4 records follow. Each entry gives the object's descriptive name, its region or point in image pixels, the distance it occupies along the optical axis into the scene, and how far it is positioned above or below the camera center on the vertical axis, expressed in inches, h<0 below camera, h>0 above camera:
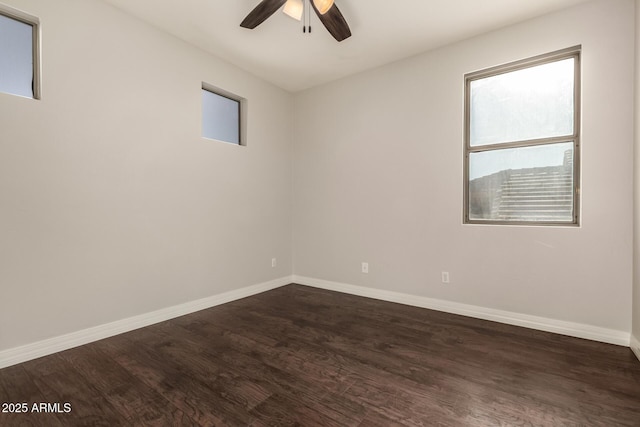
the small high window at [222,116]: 140.1 +46.0
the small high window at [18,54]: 87.2 +46.1
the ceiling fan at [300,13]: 90.0 +62.5
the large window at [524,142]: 107.7 +26.5
